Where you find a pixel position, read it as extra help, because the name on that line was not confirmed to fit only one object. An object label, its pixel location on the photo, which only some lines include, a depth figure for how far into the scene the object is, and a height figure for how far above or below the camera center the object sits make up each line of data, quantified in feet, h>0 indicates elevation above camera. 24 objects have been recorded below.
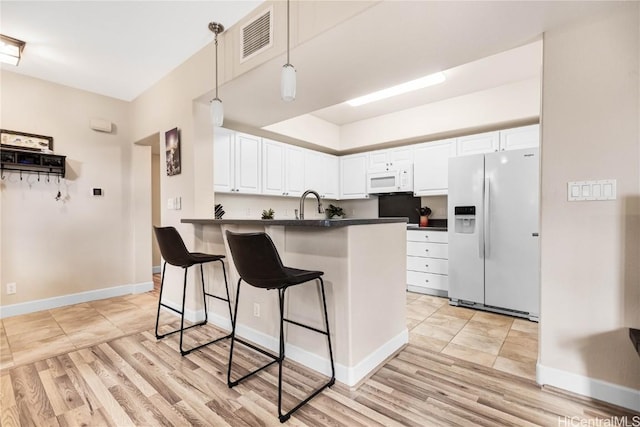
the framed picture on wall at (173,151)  10.09 +2.03
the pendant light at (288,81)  5.64 +2.50
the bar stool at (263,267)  5.16 -1.06
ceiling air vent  7.11 +4.40
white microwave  14.47 +1.52
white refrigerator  9.97 -0.80
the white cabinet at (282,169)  13.43 +1.97
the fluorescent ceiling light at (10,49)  8.41 +4.75
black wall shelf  9.97 +1.69
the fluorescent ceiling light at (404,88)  10.29 +4.57
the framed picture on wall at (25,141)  10.08 +2.46
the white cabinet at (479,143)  12.31 +2.87
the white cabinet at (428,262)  12.55 -2.34
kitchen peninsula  6.11 -2.03
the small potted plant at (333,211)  17.67 -0.11
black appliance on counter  15.43 +0.19
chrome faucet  6.86 +0.08
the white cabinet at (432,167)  13.44 +2.02
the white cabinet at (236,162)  11.53 +1.97
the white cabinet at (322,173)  15.60 +2.01
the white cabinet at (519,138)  11.46 +2.89
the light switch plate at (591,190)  5.21 +0.36
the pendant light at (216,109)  7.72 +2.67
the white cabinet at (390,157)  14.60 +2.71
